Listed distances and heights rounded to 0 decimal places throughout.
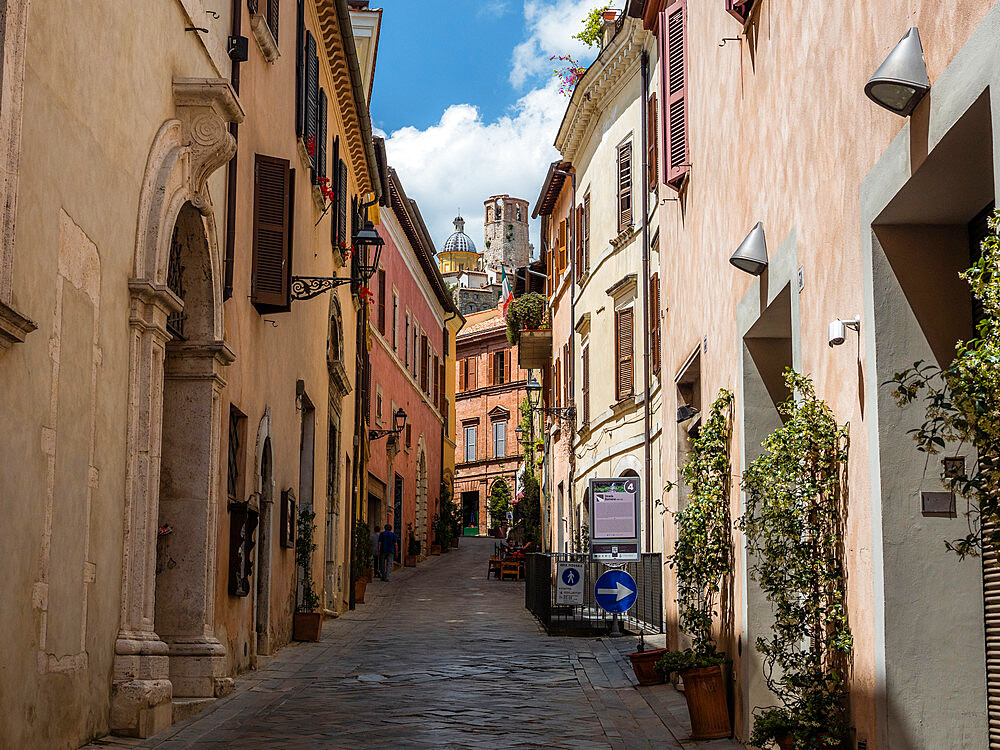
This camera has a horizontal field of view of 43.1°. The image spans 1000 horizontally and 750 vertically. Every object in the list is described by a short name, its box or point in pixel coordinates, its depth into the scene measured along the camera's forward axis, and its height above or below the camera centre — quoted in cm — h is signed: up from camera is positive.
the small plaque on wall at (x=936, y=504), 537 +3
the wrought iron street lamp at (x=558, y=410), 3008 +250
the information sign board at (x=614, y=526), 1638 -16
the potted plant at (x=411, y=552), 3728 -112
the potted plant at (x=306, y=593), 1719 -111
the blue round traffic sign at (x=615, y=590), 1523 -92
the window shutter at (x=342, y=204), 2167 +536
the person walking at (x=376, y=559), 3142 -114
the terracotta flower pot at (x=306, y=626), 1717 -151
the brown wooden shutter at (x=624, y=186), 2384 +616
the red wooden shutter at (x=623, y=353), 2384 +303
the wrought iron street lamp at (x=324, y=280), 1534 +294
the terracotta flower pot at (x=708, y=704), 930 -140
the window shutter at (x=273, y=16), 1452 +573
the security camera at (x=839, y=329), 624 +91
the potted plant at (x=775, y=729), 691 -119
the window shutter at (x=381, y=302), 3197 +535
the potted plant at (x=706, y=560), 934 -39
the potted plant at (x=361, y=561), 2489 -100
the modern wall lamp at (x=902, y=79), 505 +172
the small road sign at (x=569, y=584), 1900 -106
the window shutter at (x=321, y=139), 1894 +563
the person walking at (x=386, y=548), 3095 -83
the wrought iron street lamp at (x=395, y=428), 3183 +228
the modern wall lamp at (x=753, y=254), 845 +173
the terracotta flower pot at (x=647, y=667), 1247 -152
